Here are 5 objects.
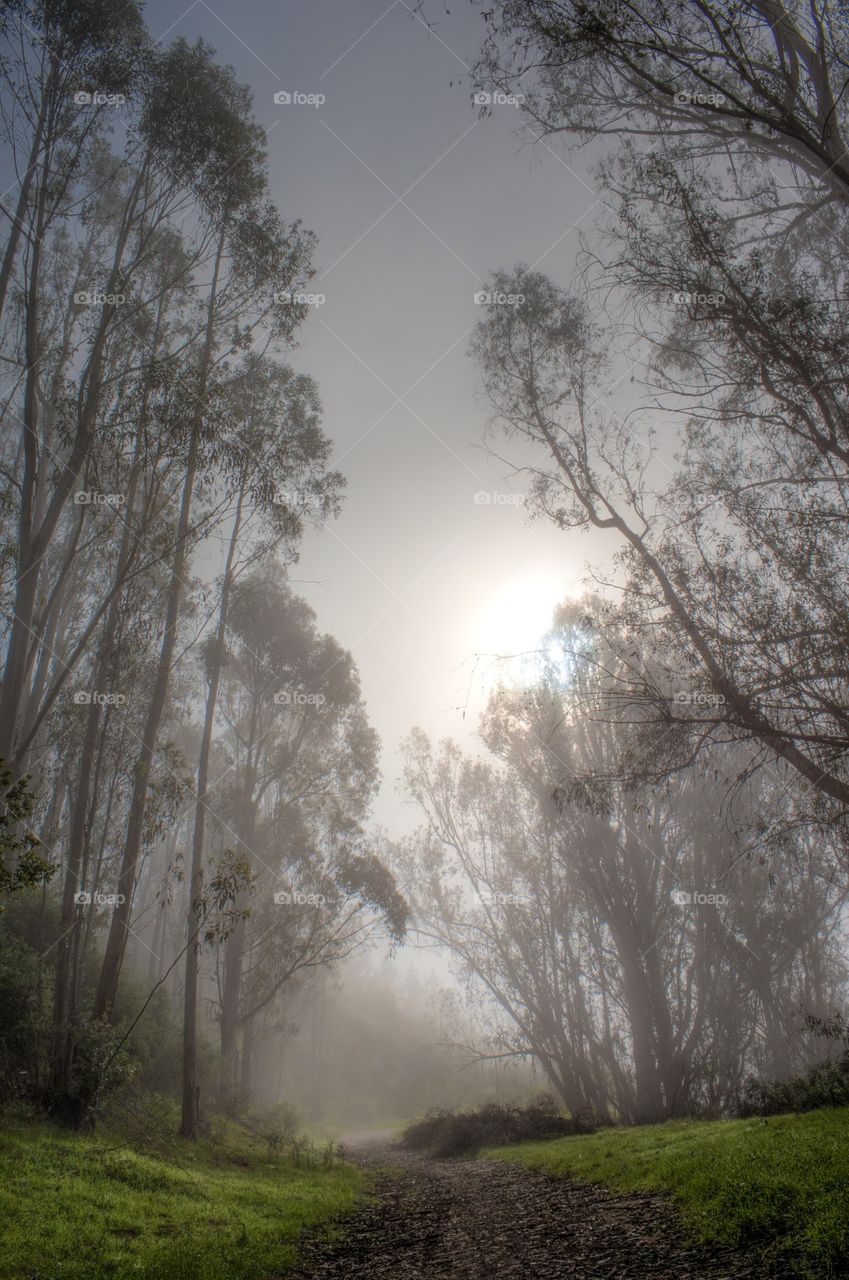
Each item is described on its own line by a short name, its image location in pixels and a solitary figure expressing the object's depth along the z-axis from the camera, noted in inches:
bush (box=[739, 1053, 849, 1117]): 375.6
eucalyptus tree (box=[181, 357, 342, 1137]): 480.1
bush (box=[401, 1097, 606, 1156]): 621.3
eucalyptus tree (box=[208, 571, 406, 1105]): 792.3
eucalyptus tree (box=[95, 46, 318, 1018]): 467.2
